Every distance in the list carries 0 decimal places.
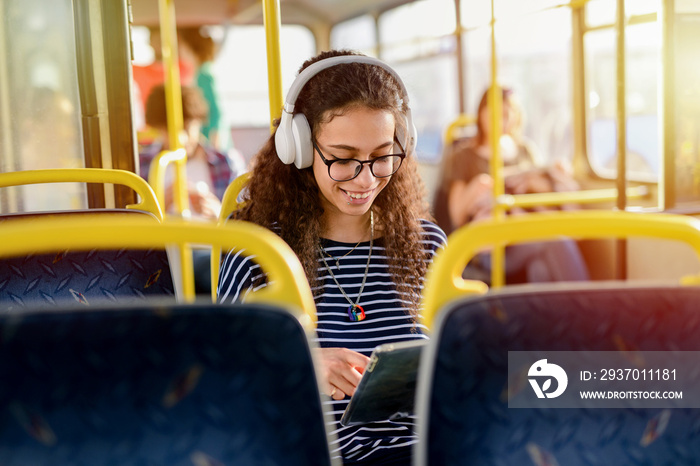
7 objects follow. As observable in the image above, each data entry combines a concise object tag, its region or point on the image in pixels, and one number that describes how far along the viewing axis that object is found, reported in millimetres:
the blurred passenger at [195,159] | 3764
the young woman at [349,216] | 1410
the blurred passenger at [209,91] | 4625
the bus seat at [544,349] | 773
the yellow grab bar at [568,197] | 3621
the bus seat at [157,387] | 723
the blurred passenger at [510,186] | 4074
